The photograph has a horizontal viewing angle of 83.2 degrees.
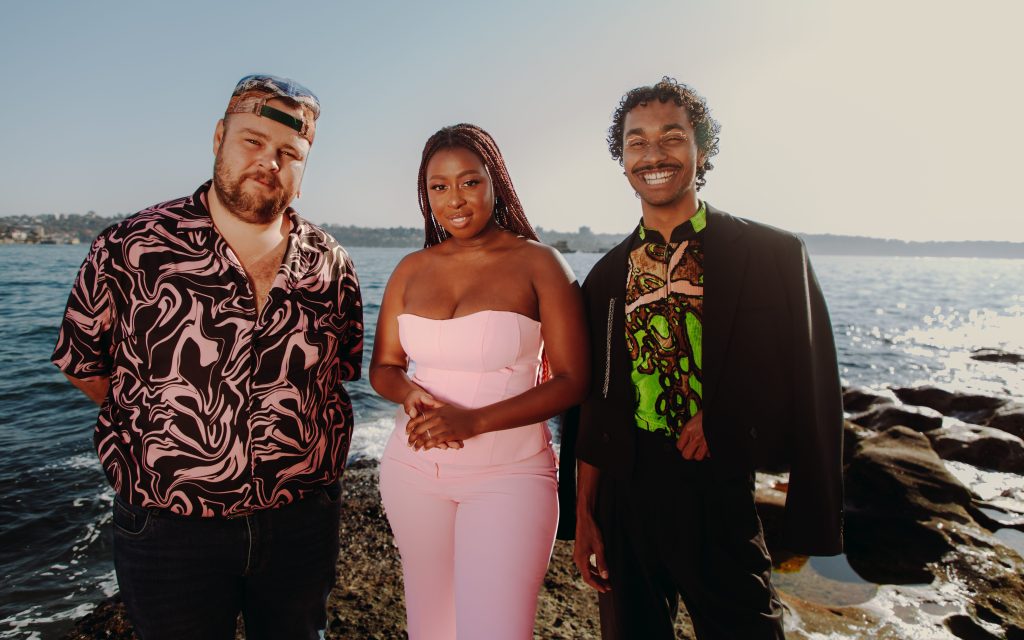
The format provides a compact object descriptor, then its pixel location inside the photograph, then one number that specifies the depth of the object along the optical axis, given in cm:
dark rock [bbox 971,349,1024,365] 2346
